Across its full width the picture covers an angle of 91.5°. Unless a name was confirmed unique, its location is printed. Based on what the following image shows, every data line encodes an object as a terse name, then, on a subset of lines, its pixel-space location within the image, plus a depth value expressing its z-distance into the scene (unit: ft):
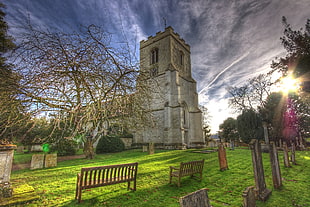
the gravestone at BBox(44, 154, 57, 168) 31.50
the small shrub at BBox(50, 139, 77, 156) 47.04
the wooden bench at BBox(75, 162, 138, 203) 12.59
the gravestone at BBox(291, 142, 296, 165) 27.97
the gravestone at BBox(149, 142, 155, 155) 49.06
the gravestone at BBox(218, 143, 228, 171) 23.11
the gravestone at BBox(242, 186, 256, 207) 7.24
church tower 66.69
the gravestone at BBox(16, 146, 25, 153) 69.54
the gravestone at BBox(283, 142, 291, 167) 25.08
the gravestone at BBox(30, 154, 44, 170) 29.99
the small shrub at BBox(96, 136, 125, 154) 60.75
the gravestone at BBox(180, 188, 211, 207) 5.07
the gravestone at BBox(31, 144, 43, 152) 74.40
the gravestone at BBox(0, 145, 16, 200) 12.32
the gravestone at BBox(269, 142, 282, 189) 15.35
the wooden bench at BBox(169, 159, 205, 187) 16.48
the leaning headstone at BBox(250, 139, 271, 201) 12.69
